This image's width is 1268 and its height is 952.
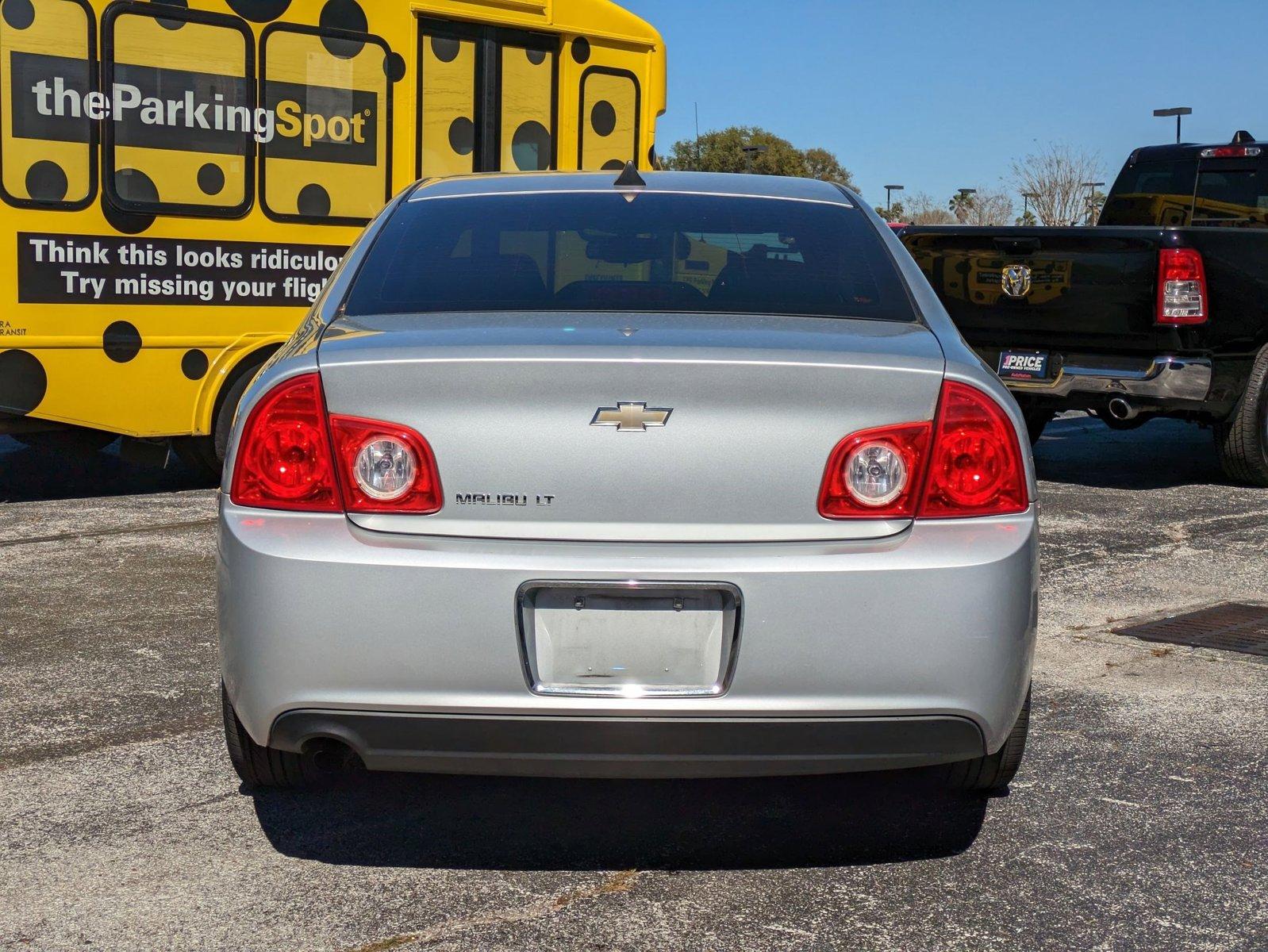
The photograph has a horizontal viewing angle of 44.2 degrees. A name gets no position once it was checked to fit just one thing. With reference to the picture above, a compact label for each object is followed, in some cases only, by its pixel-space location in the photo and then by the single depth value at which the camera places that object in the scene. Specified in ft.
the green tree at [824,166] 221.87
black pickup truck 29.14
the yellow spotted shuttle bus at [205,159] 25.93
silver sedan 9.91
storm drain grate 19.15
